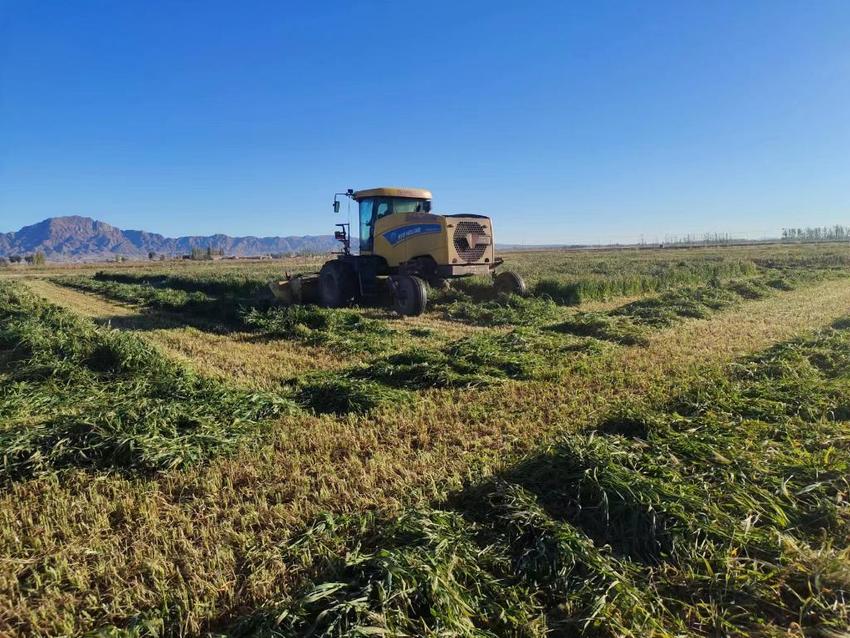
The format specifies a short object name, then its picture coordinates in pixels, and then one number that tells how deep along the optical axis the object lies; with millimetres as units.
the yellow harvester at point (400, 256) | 12680
